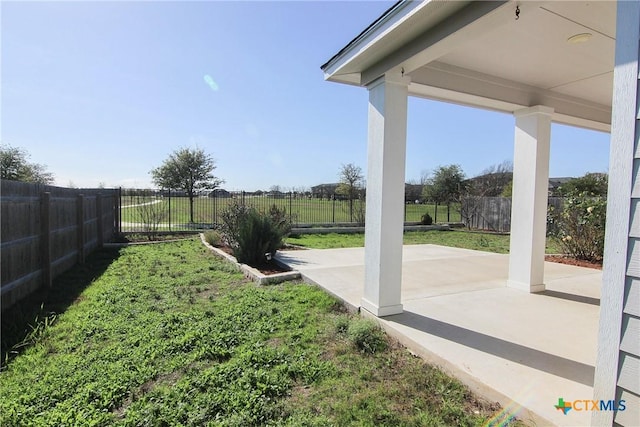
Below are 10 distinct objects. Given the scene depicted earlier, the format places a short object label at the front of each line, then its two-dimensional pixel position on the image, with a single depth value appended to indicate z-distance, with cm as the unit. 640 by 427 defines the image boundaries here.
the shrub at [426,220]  1673
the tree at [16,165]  1720
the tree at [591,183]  1611
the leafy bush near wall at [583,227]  727
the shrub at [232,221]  722
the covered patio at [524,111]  152
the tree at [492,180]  2052
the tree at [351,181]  1636
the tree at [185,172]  1611
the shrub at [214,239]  896
